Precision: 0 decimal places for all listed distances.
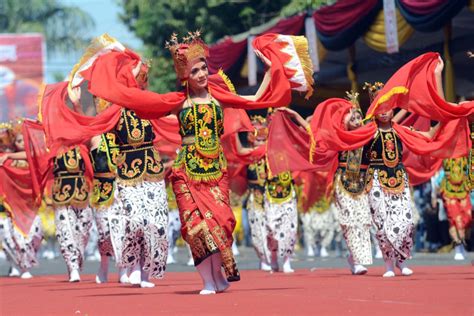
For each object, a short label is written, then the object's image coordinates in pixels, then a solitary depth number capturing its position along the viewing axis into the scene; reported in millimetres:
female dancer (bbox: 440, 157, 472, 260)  21594
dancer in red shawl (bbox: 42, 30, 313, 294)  12609
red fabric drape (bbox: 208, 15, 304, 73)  30867
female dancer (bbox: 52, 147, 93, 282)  16938
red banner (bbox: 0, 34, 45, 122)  63281
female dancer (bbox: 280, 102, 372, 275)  16438
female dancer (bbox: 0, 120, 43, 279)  19703
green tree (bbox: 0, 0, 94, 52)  67562
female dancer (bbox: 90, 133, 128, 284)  15422
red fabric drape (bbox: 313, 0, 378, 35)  25281
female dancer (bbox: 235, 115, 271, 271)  19250
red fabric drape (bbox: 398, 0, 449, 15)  22206
